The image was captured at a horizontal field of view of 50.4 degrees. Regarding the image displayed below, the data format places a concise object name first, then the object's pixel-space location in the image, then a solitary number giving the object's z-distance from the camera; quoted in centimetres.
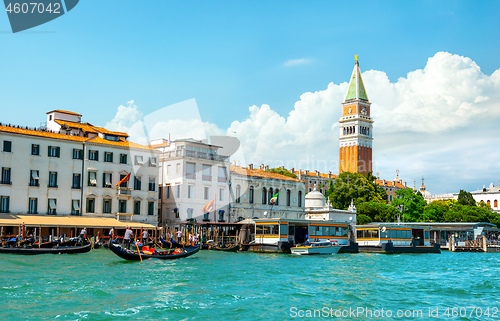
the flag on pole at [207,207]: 4447
